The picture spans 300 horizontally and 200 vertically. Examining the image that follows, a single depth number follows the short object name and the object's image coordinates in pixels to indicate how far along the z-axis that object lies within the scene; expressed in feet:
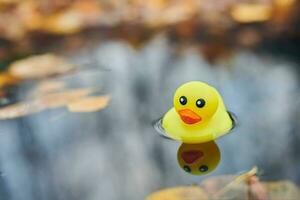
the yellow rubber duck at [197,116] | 2.11
